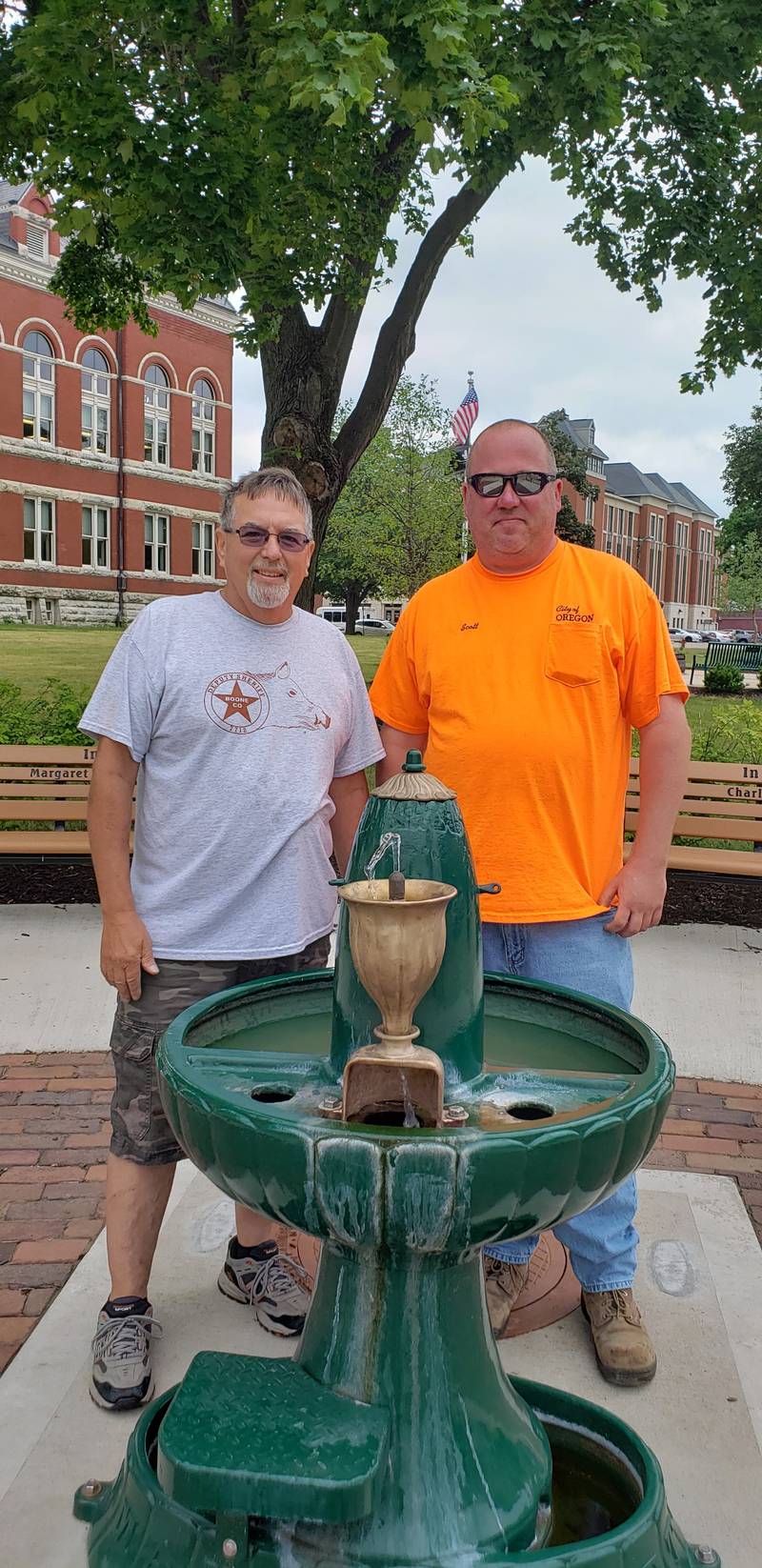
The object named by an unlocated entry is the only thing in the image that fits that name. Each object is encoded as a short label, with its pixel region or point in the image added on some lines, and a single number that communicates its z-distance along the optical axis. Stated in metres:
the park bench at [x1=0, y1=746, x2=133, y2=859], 6.59
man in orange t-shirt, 2.63
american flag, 21.14
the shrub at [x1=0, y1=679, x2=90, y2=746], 7.73
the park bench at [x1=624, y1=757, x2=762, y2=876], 6.55
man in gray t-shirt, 2.56
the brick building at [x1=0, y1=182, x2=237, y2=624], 39.38
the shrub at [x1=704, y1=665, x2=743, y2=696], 23.44
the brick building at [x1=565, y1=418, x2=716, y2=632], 80.50
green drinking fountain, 1.54
